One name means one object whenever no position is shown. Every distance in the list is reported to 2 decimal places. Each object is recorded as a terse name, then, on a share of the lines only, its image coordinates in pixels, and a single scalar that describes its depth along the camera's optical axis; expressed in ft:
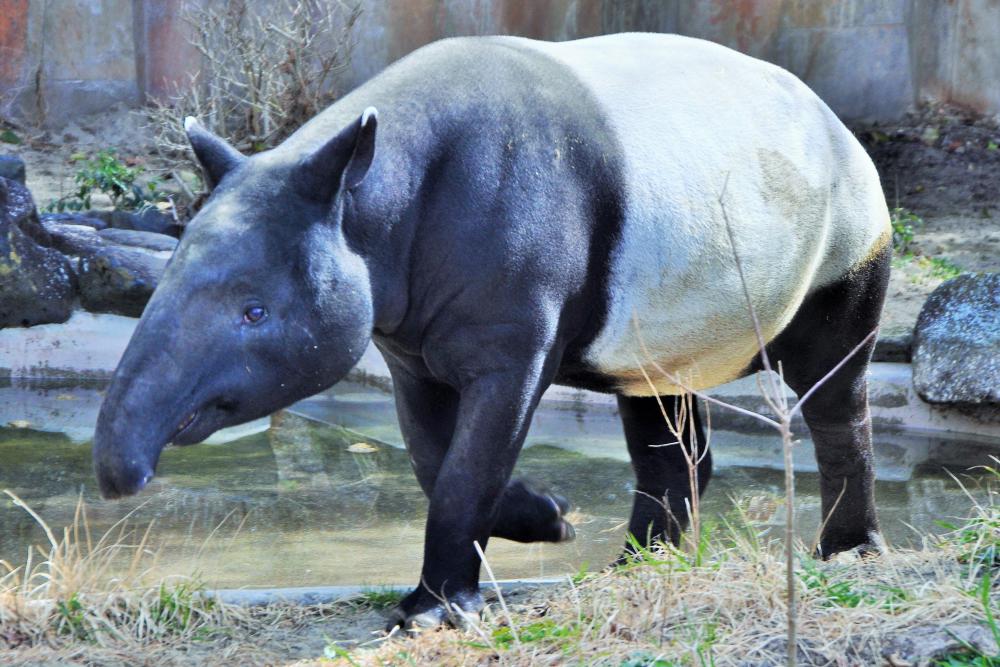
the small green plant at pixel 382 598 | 29.09
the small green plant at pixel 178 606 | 26.78
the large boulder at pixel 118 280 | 57.57
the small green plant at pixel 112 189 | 73.46
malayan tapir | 24.18
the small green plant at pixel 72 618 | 26.11
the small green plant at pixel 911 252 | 63.26
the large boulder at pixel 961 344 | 48.67
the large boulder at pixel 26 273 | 57.26
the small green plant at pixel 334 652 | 24.07
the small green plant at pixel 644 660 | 21.21
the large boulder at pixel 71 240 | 59.82
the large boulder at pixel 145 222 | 68.95
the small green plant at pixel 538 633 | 23.21
